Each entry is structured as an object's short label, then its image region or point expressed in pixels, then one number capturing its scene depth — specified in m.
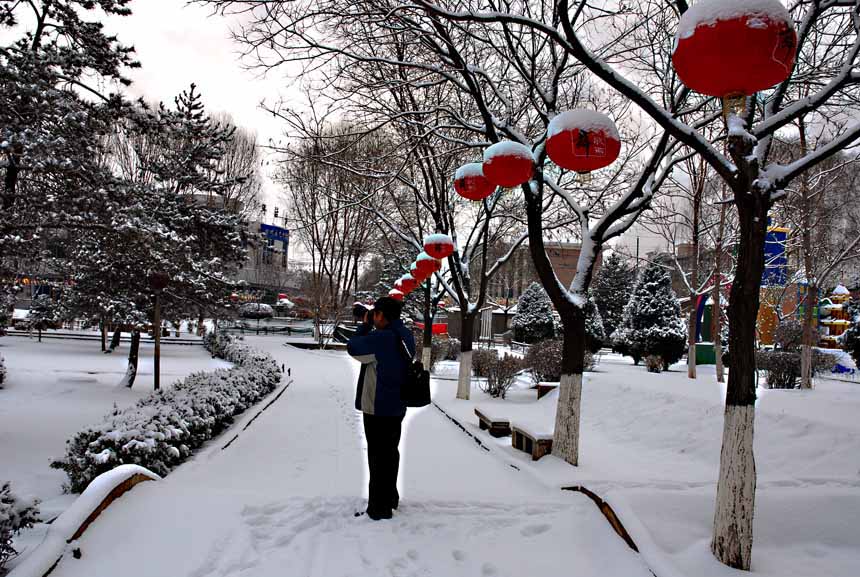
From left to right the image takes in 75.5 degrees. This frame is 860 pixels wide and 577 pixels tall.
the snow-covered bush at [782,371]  13.07
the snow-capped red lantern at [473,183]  7.06
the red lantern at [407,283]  14.81
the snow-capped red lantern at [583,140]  5.03
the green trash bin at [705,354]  23.22
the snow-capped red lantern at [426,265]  11.48
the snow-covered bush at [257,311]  46.72
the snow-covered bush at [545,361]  15.30
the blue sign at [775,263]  16.95
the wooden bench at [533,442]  7.22
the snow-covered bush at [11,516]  3.17
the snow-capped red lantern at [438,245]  10.00
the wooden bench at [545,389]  13.89
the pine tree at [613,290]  39.06
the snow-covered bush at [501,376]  14.25
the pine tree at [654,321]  23.81
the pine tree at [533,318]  31.05
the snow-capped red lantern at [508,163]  5.93
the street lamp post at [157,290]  13.36
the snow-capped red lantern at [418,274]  11.87
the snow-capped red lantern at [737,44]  3.09
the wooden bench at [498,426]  9.03
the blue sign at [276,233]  63.14
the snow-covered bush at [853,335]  20.34
